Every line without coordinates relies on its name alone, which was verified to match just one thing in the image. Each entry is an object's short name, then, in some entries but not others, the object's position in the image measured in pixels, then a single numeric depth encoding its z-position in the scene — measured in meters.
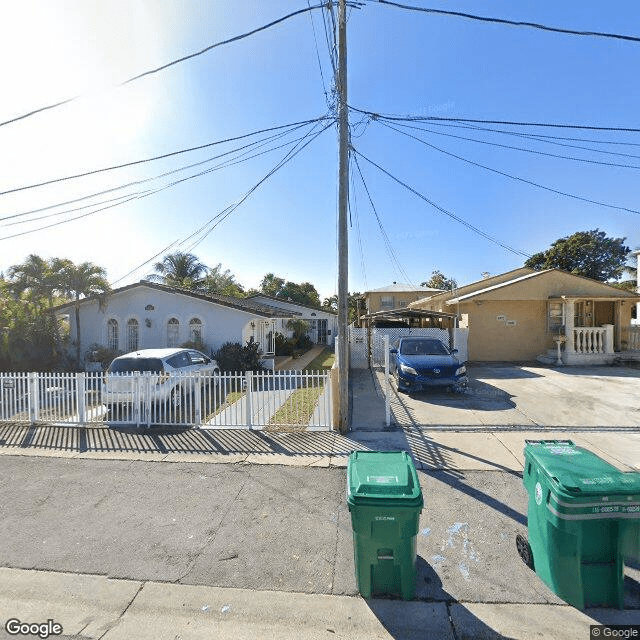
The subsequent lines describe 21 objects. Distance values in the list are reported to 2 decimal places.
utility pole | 6.69
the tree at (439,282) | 57.67
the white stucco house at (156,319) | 15.11
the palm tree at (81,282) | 14.98
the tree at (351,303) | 42.44
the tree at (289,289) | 42.70
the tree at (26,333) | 12.95
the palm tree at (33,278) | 14.70
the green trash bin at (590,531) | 2.57
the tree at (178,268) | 28.20
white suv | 7.13
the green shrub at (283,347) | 21.39
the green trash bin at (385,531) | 2.70
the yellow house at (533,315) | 15.34
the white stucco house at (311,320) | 25.81
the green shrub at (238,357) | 13.86
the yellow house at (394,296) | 36.59
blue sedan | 9.46
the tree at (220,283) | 28.34
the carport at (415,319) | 15.17
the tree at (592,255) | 36.66
